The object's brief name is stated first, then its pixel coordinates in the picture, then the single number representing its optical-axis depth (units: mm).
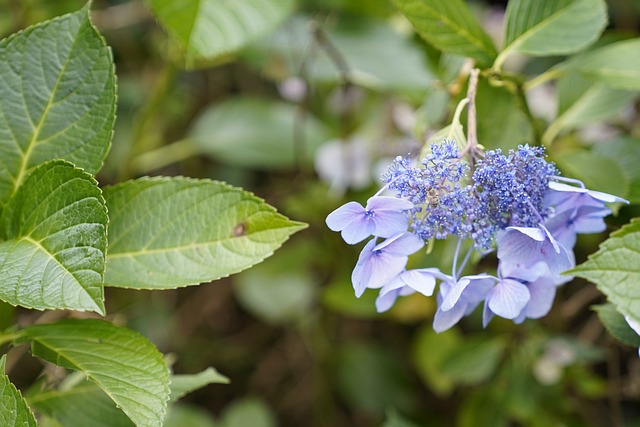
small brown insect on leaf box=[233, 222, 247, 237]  865
